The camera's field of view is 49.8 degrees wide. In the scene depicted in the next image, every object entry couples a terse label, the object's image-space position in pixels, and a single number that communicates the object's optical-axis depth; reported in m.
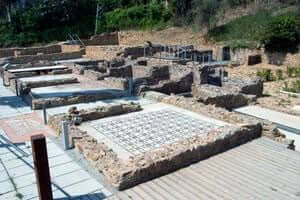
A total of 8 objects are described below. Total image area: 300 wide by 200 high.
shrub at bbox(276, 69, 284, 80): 19.94
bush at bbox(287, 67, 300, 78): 20.71
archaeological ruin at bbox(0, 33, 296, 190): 6.83
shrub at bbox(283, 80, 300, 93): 16.17
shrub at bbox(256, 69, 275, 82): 19.72
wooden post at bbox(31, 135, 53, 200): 5.36
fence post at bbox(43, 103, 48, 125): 10.33
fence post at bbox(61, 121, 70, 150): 7.95
